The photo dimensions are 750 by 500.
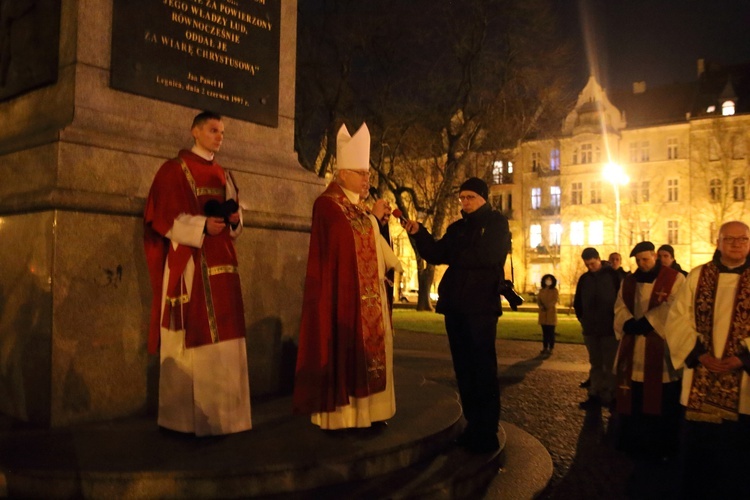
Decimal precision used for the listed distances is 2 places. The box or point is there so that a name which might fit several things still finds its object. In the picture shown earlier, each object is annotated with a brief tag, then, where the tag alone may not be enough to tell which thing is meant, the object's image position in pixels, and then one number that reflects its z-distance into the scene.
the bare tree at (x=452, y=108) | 25.36
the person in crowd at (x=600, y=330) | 7.80
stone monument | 4.54
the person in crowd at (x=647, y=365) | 5.71
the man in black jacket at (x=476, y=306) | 4.77
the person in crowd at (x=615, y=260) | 9.77
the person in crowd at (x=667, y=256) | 9.21
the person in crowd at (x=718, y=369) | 4.21
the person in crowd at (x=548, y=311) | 13.32
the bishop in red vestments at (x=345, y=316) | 4.41
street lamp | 47.12
